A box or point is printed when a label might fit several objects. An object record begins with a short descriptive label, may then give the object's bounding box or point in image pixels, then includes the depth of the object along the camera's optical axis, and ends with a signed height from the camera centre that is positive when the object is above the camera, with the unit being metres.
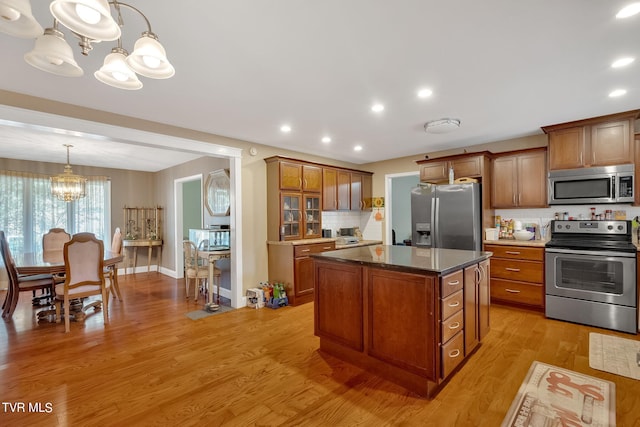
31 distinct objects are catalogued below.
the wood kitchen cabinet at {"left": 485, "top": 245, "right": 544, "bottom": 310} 3.73 -0.83
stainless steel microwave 3.38 +0.31
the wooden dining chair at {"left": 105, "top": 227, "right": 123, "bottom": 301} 4.60 -0.83
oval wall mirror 5.04 +0.40
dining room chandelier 4.90 +0.53
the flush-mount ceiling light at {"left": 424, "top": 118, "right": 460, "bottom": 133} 3.48 +1.06
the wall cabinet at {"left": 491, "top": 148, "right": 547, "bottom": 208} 4.02 +0.46
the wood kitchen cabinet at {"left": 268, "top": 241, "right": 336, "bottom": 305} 4.28 -0.80
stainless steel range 3.14 -0.74
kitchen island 2.10 -0.78
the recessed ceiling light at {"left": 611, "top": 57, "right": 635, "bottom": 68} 2.19 +1.12
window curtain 5.50 +0.13
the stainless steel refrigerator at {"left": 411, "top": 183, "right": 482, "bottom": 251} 4.19 -0.05
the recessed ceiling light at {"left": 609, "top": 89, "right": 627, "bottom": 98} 2.72 +1.11
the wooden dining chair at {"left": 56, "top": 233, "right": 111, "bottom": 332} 3.44 -0.66
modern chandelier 1.13 +0.79
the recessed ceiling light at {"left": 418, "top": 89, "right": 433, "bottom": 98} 2.71 +1.13
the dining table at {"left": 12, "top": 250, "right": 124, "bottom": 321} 3.57 -0.59
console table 6.46 -0.67
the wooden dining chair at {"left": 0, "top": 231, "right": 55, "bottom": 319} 3.75 -0.86
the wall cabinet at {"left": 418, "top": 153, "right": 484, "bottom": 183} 4.33 +0.71
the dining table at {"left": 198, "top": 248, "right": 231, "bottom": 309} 4.20 -0.61
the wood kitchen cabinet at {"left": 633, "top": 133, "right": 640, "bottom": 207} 3.36 +0.61
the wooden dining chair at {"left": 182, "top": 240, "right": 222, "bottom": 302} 4.53 -0.81
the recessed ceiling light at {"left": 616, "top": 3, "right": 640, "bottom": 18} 1.64 +1.13
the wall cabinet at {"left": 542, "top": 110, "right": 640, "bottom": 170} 3.32 +0.83
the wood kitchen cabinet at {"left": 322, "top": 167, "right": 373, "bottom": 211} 5.22 +0.47
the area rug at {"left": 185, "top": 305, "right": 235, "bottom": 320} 3.84 -1.31
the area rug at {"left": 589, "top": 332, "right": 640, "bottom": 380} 2.42 -1.29
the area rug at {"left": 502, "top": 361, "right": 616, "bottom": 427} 1.85 -1.30
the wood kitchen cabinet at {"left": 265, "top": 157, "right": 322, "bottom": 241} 4.45 +0.25
